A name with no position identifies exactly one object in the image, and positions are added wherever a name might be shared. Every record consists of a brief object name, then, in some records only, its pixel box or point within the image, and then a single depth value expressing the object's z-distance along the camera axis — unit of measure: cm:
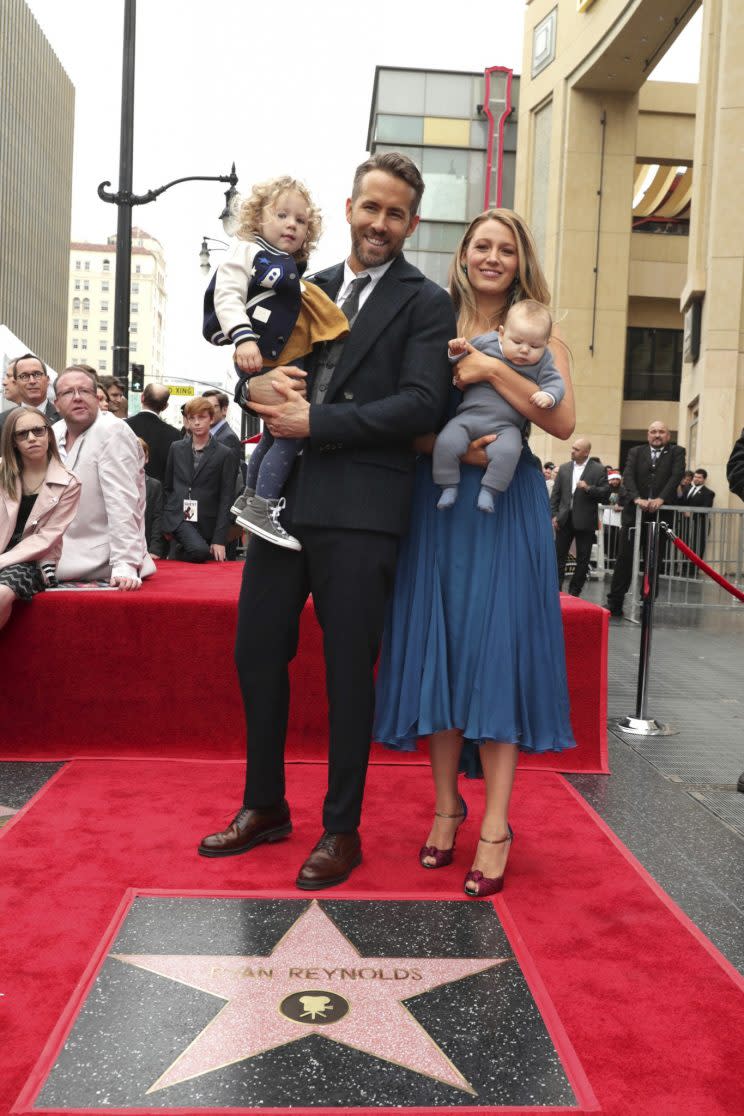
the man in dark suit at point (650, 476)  1185
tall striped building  8288
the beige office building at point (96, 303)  15925
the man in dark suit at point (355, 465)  330
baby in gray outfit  328
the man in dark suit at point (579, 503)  1277
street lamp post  1130
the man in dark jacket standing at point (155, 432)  977
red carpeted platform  491
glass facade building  3388
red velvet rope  576
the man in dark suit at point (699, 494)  1730
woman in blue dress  333
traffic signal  1512
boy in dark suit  877
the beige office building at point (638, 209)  1947
